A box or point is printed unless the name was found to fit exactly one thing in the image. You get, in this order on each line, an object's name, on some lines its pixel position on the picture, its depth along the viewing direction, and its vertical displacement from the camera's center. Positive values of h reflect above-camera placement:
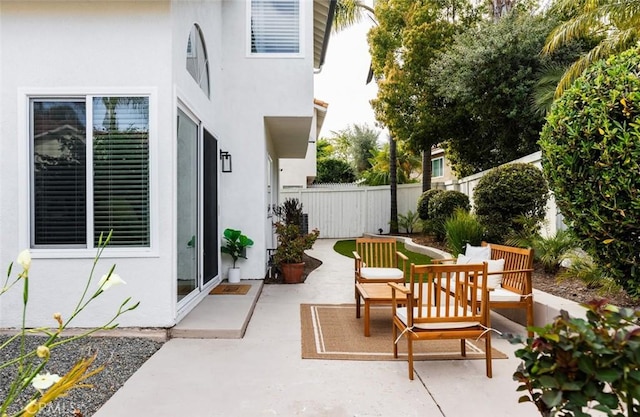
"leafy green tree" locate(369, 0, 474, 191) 14.08 +5.11
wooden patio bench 4.67 -1.00
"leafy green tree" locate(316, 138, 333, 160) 35.25 +4.63
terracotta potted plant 7.95 -0.95
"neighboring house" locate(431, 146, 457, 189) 24.11 +2.16
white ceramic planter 7.36 -1.29
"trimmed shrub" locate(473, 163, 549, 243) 7.54 +0.10
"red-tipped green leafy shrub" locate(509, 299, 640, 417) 1.33 -0.52
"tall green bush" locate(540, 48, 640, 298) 3.91 +0.42
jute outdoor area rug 4.18 -1.52
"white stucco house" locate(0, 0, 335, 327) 4.58 +0.59
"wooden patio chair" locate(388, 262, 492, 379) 3.60 -1.02
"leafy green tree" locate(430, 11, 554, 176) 11.32 +3.55
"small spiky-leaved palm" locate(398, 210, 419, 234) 15.81 -0.67
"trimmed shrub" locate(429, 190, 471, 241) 11.19 -0.06
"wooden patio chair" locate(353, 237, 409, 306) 5.71 -0.92
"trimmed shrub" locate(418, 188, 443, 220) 12.73 +0.02
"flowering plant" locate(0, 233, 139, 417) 1.19 -0.53
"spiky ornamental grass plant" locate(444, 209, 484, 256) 8.23 -0.58
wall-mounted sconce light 7.39 +0.79
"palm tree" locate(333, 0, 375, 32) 17.23 +7.96
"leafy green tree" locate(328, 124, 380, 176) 28.05 +4.01
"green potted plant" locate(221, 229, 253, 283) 7.37 -0.75
